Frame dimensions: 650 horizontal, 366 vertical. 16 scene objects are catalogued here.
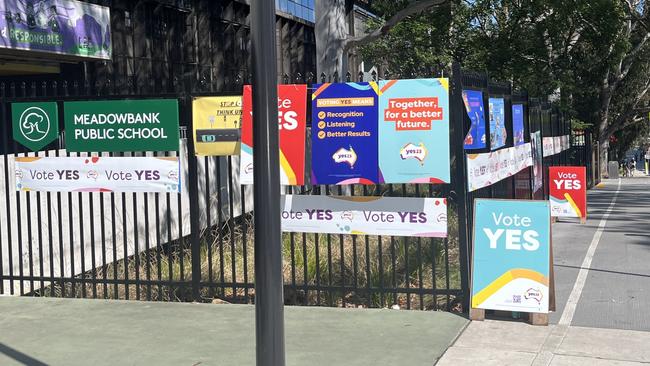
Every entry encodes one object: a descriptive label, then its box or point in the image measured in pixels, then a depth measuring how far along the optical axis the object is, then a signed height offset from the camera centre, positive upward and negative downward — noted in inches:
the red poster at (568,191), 590.2 -21.9
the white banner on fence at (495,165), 322.3 -0.6
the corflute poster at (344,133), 305.7 +13.2
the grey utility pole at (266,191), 176.6 -4.3
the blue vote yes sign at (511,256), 284.7 -32.6
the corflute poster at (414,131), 296.7 +13.0
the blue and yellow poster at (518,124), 511.2 +25.3
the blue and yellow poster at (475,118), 325.7 +19.5
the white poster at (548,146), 707.1 +14.7
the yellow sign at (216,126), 322.7 +18.3
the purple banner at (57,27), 848.9 +167.8
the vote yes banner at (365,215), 301.3 -18.0
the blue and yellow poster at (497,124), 423.2 +21.7
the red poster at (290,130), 314.2 +15.4
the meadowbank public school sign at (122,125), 328.5 +20.5
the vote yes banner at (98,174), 332.2 +0.9
